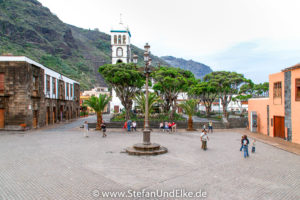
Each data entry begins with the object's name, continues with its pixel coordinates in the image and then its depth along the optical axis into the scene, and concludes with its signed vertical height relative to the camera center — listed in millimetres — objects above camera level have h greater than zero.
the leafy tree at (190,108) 24797 -405
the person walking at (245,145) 11623 -2206
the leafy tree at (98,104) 23719 +152
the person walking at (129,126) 23325 -2253
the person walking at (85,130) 18594 -2146
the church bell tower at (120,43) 47438 +13655
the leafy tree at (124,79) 25361 +3161
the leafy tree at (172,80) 26409 +2987
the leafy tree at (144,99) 22841 +617
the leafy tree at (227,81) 31344 +3341
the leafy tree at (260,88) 52094 +3865
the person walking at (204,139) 13680 -2195
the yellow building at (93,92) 60734 +4250
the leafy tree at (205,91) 38275 +2440
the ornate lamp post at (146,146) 12039 -2400
